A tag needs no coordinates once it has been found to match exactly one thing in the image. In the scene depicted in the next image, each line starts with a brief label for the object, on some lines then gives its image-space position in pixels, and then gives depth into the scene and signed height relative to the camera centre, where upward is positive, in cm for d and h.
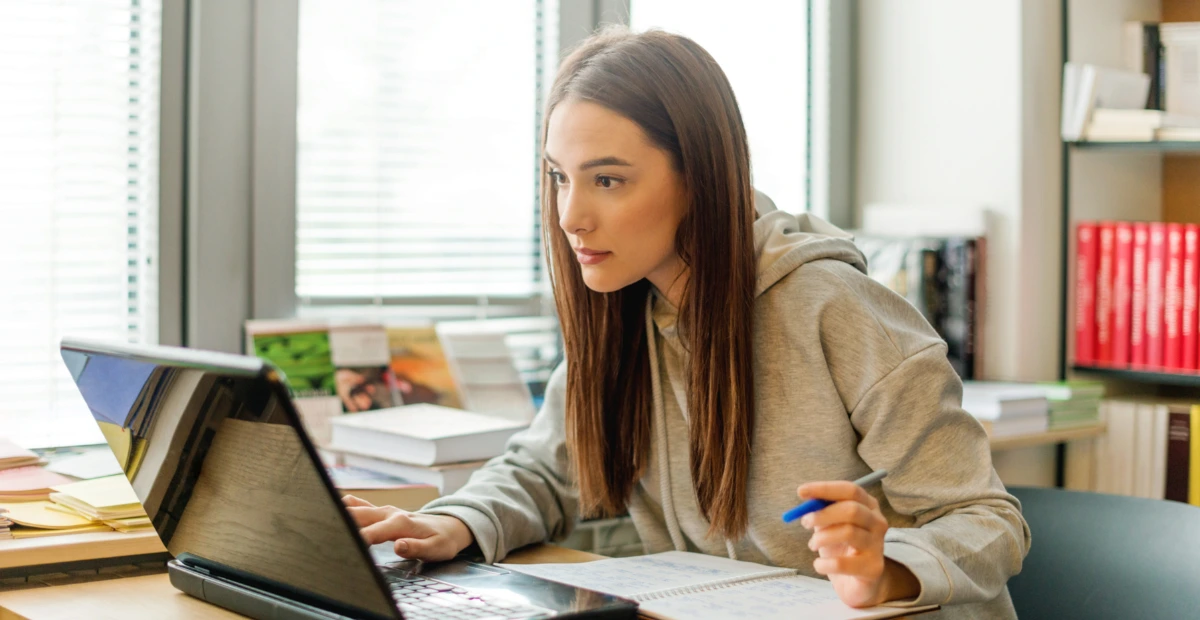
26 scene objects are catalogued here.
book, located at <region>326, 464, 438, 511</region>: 149 -25
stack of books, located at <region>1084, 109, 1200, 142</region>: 231 +34
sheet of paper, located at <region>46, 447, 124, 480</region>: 141 -21
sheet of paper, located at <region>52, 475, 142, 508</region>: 124 -21
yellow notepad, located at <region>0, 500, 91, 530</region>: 120 -23
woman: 120 -6
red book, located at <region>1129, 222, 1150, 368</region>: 236 +1
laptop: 85 -17
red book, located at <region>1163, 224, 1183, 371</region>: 231 +0
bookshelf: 243 +26
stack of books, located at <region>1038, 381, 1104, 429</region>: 227 -20
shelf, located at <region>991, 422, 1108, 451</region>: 214 -26
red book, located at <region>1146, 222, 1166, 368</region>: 233 +2
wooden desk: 103 -28
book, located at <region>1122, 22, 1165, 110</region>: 246 +51
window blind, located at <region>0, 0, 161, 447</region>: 168 +14
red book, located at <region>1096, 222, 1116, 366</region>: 242 +1
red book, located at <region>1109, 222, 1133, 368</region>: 239 +2
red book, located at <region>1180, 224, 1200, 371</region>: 229 +2
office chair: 128 -29
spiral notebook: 97 -26
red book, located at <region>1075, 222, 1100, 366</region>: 245 +2
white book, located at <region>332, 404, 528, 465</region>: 159 -19
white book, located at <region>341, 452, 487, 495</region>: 158 -24
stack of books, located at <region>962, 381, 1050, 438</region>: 215 -20
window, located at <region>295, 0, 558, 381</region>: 198 +23
